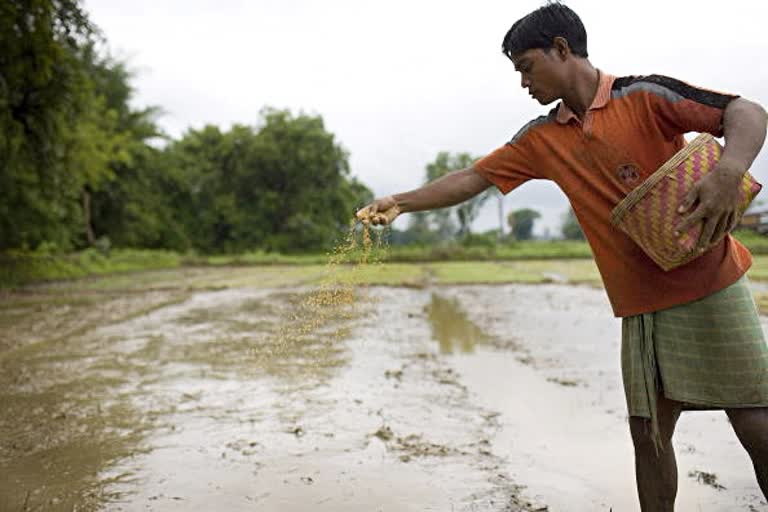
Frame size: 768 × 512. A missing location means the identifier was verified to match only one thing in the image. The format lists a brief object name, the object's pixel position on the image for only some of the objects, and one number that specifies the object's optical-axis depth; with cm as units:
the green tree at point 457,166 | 5341
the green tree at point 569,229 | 7238
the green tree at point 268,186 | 4162
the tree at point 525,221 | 10011
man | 172
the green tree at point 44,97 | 959
